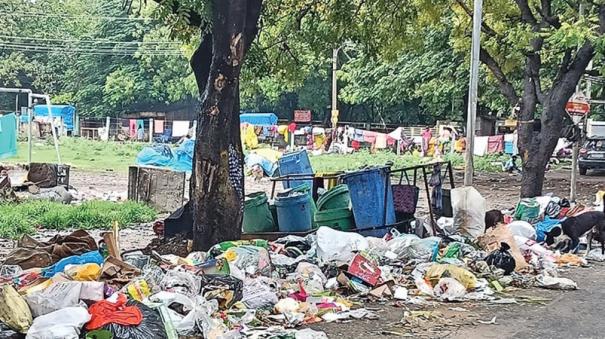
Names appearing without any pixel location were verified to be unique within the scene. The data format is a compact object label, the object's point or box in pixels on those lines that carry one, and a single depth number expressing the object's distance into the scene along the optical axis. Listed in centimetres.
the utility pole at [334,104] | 3716
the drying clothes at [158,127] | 4488
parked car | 2662
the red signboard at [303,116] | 4634
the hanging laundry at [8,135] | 2055
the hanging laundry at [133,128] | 4528
